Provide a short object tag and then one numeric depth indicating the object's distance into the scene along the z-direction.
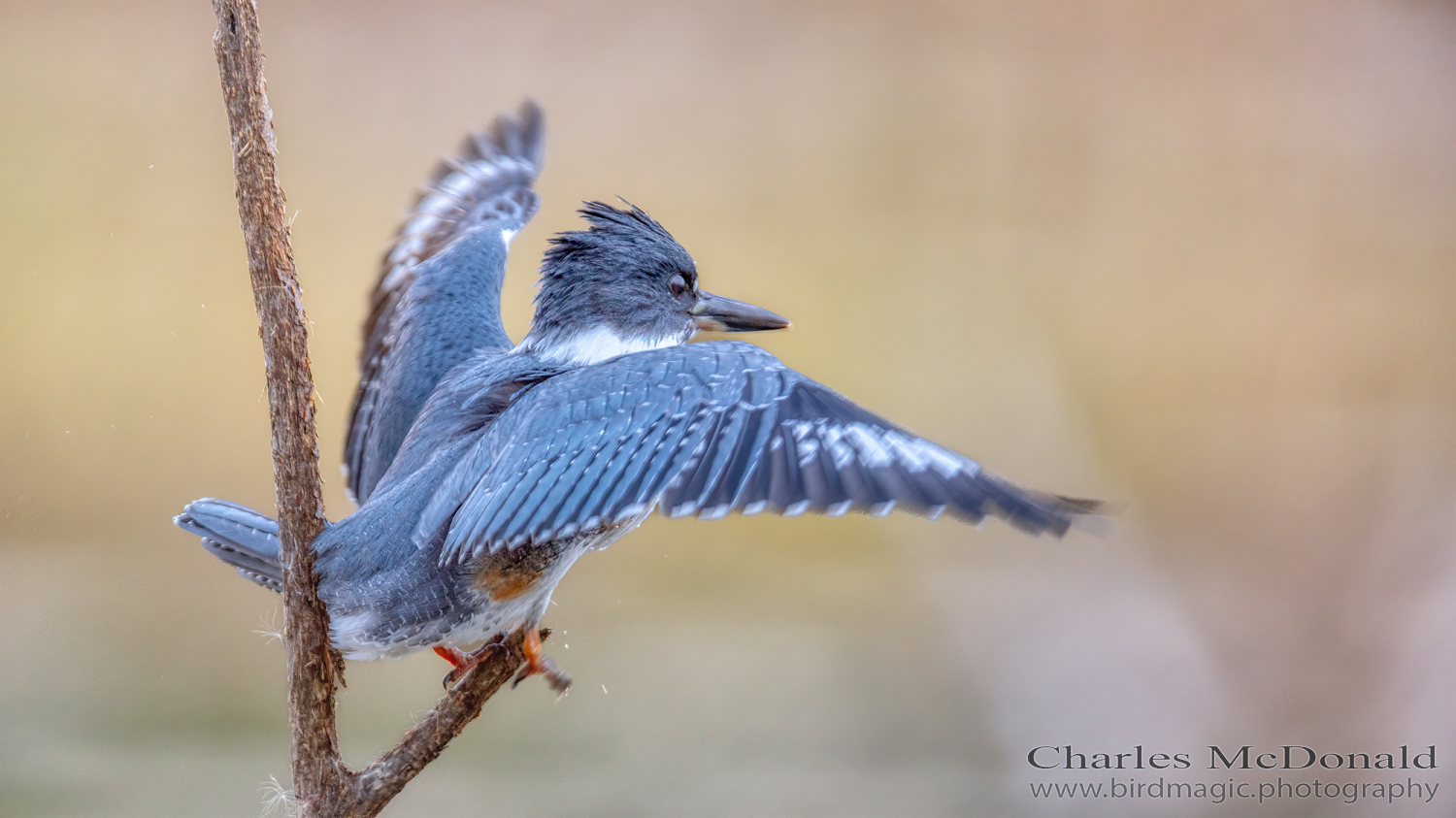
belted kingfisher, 10.86
